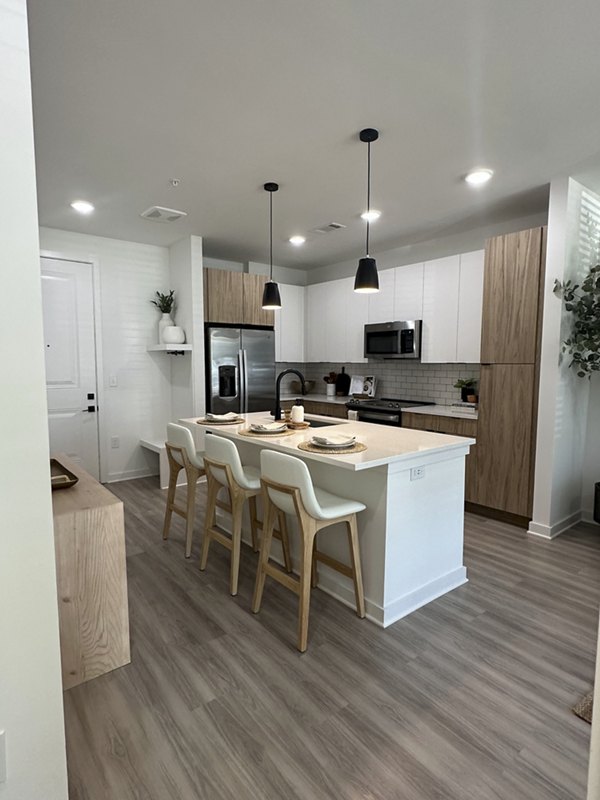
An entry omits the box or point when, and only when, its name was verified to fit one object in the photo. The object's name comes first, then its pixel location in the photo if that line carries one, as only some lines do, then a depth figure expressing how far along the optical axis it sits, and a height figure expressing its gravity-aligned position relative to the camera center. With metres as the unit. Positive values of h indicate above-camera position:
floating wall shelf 4.72 +0.16
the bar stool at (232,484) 2.62 -0.76
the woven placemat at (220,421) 3.29 -0.45
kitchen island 2.28 -0.84
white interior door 4.51 +0.03
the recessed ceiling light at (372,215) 3.87 +1.36
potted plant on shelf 4.83 +0.44
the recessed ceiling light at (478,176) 3.02 +1.35
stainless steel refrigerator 4.92 -0.07
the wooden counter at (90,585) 1.88 -1.00
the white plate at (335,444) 2.32 -0.44
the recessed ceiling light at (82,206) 3.69 +1.35
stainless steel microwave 4.66 +0.28
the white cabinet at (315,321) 5.91 +0.59
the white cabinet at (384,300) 4.93 +0.75
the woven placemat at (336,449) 2.27 -0.46
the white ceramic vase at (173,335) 4.82 +0.30
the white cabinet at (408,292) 4.65 +0.79
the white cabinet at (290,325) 5.89 +0.53
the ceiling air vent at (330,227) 4.29 +1.37
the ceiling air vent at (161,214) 3.83 +1.35
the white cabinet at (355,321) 5.30 +0.54
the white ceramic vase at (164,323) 5.00 +0.45
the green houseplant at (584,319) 3.25 +0.36
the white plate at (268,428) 2.85 -0.44
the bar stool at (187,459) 3.05 -0.70
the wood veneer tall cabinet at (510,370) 3.51 -0.04
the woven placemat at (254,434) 2.78 -0.46
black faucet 3.15 -0.34
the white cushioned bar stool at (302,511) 2.08 -0.75
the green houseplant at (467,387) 4.49 -0.23
